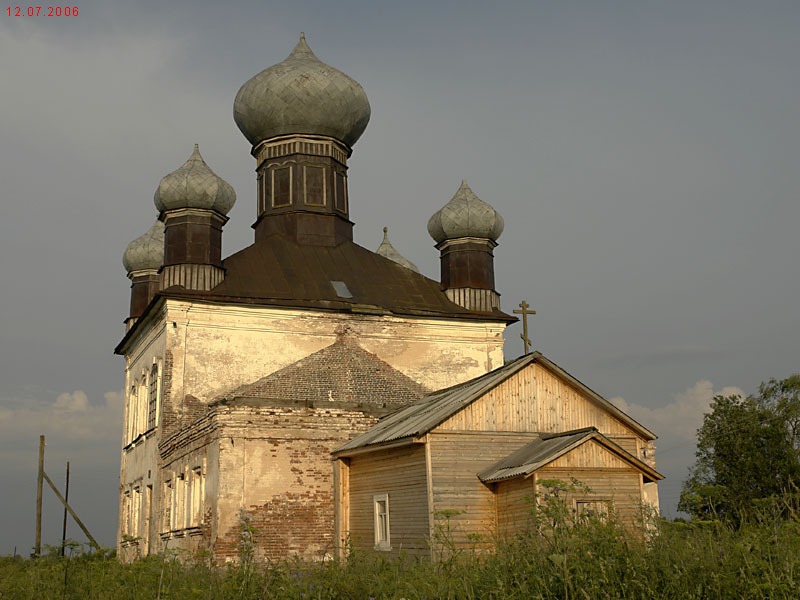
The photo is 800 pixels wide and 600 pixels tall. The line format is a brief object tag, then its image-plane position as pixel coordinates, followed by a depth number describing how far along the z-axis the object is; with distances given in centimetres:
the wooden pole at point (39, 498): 3272
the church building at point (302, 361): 1703
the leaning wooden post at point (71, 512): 3183
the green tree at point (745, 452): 2855
